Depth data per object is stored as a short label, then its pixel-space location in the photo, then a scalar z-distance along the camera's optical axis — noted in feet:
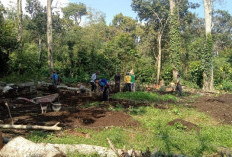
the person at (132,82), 53.68
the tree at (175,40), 75.56
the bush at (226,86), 74.54
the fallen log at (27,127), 17.03
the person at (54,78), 50.55
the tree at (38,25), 119.14
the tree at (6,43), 57.82
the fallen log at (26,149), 13.38
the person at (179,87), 54.03
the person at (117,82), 56.65
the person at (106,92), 38.88
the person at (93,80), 47.81
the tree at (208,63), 73.51
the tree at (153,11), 89.81
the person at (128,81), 53.24
